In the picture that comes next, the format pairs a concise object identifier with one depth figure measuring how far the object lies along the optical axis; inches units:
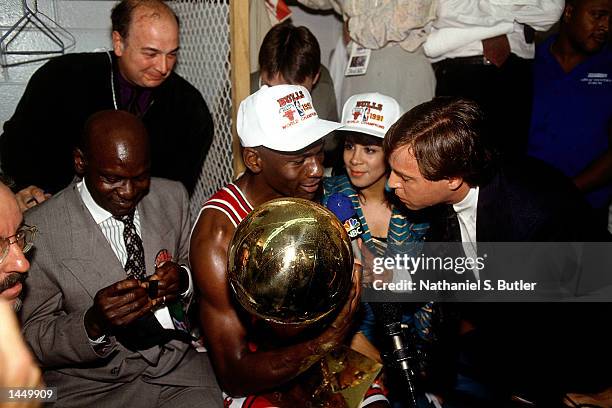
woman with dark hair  108.9
